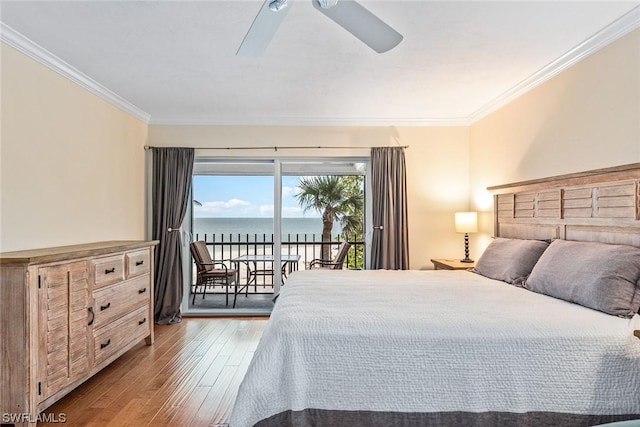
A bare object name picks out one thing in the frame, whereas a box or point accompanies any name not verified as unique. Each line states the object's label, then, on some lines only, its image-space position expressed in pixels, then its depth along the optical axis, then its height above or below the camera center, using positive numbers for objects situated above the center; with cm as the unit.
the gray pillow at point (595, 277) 206 -36
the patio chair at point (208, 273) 493 -71
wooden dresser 213 -65
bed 180 -72
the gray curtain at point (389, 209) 458 +11
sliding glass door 489 +13
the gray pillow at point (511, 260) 297 -35
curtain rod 472 +89
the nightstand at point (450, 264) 400 -51
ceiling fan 181 +101
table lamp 429 -6
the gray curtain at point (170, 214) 455 +6
